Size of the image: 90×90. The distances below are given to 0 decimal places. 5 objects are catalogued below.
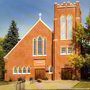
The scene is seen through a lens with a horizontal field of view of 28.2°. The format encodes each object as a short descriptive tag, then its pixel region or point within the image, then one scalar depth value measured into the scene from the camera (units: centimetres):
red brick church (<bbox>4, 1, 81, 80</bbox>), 3156
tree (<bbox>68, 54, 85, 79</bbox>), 3019
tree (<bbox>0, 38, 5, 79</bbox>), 3187
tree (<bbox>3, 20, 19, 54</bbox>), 4003
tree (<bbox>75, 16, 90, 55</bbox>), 3070
